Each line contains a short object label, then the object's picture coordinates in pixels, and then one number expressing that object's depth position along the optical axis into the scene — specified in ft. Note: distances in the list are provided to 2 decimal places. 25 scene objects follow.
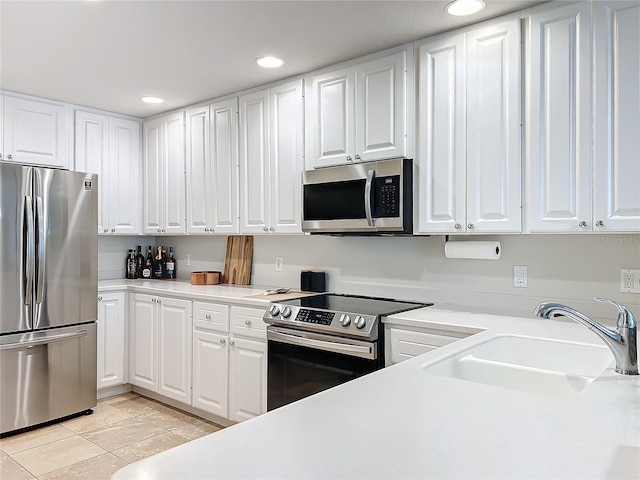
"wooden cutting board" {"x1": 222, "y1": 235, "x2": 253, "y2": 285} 12.85
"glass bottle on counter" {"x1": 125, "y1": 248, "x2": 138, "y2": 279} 14.69
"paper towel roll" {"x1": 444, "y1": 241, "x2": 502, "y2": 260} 8.27
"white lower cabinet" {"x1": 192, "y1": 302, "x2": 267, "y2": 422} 9.71
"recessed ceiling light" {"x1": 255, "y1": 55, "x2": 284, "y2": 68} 9.52
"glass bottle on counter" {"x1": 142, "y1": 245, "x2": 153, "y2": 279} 14.62
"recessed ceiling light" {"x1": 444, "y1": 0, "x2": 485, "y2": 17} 7.20
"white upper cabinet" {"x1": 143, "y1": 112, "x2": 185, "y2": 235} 13.23
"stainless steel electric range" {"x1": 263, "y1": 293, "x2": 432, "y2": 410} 7.86
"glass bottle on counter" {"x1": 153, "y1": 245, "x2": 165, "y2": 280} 14.78
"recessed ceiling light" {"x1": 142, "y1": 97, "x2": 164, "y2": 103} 12.21
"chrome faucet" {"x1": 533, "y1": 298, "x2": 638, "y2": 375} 4.35
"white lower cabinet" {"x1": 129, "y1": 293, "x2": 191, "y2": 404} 11.34
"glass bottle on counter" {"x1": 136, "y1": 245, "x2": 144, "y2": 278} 14.84
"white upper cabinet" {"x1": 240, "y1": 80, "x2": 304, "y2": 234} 10.50
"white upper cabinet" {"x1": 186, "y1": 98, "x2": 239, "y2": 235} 11.85
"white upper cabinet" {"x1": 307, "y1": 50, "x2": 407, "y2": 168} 8.82
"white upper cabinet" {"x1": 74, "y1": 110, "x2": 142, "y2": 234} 13.05
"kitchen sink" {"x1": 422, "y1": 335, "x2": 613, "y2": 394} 5.03
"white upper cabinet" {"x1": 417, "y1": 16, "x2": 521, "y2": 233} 7.50
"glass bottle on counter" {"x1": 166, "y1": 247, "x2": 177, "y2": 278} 14.71
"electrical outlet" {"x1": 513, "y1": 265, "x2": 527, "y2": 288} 8.36
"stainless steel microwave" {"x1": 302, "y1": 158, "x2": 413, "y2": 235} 8.53
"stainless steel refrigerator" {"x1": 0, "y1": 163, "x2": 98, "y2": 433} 10.21
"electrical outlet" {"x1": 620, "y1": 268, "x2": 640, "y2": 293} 7.26
